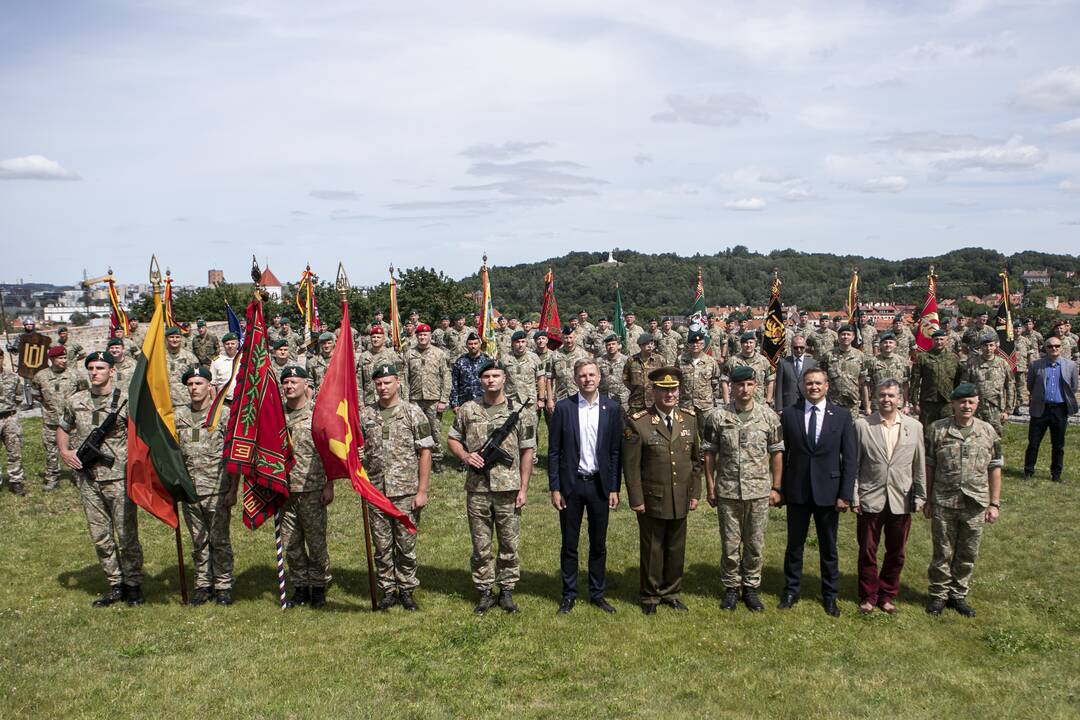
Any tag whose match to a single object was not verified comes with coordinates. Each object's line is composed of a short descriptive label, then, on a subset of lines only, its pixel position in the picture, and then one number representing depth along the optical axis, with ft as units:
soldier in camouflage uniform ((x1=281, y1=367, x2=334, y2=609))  23.99
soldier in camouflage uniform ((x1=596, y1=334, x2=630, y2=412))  43.73
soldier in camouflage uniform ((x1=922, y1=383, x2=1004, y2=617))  22.88
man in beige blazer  23.08
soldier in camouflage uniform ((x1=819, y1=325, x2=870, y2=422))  43.24
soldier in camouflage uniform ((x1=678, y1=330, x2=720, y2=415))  42.68
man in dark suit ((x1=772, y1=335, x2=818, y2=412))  40.68
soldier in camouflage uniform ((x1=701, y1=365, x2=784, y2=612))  23.38
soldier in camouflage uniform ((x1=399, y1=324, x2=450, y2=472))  42.47
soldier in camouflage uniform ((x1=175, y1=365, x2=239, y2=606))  24.31
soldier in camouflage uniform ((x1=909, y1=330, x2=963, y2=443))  39.68
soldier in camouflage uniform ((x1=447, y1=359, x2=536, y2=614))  23.47
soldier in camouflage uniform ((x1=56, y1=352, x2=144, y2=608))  24.63
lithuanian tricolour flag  23.86
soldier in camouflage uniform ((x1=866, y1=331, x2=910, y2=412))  41.93
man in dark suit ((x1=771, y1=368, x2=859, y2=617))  23.15
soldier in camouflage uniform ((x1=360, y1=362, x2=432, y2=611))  23.45
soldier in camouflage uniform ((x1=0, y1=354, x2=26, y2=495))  38.40
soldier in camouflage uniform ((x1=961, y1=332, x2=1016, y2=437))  40.42
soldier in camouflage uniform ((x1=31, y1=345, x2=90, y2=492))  39.73
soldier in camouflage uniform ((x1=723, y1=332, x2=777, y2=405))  38.76
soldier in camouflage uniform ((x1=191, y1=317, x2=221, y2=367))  63.93
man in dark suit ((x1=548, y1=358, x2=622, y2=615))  23.40
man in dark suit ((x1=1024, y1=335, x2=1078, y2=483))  39.04
